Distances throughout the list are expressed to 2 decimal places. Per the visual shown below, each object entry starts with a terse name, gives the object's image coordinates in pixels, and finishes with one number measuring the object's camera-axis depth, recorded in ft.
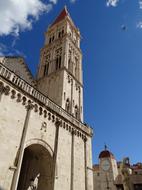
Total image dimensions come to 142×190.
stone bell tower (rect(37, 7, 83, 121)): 70.74
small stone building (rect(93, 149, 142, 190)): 109.42
